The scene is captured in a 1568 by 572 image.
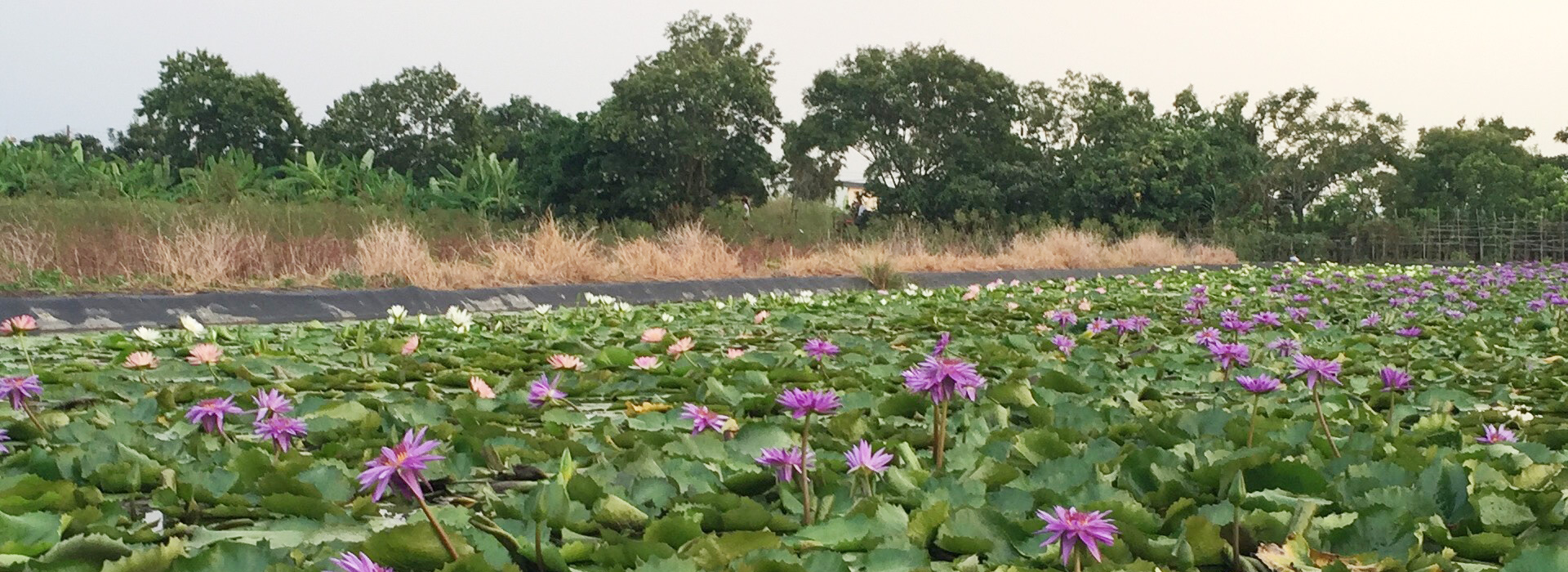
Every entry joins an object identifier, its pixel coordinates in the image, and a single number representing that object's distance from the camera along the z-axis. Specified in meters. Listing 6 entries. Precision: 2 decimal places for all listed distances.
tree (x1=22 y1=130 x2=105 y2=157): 40.91
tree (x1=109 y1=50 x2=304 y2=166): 36.12
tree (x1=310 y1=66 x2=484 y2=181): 37.47
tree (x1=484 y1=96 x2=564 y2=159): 43.97
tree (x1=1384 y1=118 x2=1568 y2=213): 34.19
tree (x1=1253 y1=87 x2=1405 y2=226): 33.53
